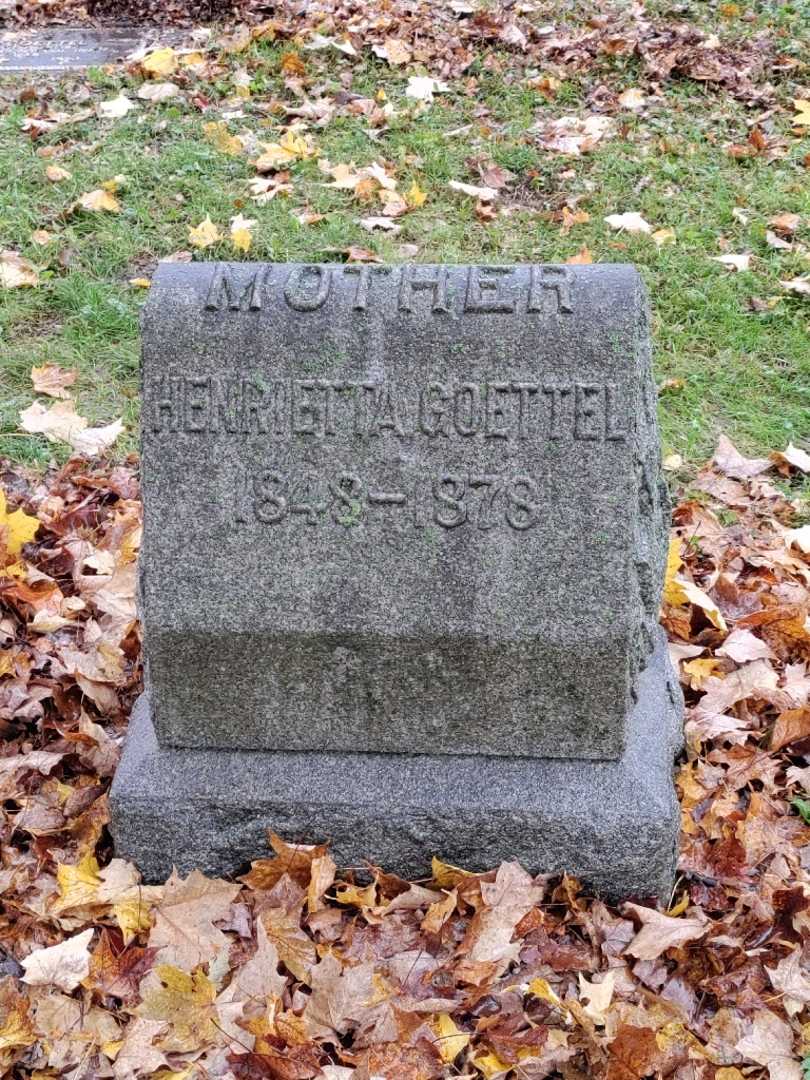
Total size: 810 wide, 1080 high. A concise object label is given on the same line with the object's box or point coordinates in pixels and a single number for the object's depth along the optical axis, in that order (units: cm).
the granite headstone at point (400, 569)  222
